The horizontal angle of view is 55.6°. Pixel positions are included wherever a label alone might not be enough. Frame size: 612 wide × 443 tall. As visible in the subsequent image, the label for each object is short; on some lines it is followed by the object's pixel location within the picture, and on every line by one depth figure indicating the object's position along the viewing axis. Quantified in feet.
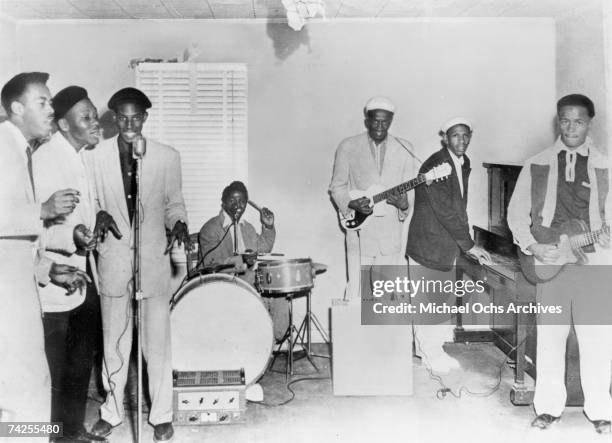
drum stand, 15.57
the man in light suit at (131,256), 12.56
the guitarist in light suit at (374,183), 15.98
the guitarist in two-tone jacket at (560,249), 12.57
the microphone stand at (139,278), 11.07
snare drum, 13.88
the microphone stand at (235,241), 15.90
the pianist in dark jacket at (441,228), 15.84
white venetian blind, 16.33
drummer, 15.96
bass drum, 13.41
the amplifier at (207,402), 12.87
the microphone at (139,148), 10.88
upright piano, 13.38
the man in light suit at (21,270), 11.48
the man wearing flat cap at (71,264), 12.09
